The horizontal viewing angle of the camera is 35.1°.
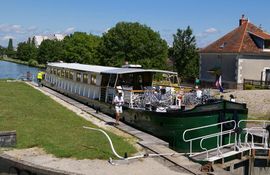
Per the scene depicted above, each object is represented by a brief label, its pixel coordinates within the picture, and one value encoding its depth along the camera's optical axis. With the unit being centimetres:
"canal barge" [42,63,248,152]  1597
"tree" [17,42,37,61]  16638
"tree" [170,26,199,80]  6338
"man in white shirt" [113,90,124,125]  1868
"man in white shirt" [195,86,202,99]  1945
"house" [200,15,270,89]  4709
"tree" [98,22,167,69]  6619
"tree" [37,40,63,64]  13112
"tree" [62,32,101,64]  9919
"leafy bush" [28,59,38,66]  13726
